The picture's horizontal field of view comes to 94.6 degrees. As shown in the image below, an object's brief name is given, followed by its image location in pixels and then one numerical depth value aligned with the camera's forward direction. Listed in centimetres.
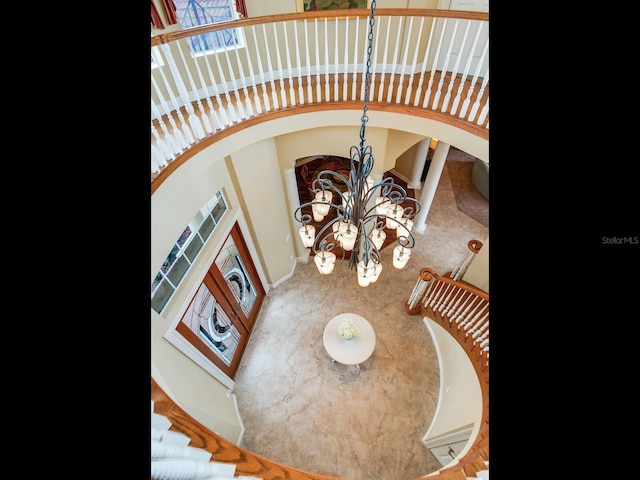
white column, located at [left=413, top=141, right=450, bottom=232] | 530
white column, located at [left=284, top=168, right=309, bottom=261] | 459
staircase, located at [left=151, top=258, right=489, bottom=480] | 94
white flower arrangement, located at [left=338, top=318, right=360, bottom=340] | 422
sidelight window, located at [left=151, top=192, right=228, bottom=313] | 297
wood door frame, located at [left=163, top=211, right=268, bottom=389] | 311
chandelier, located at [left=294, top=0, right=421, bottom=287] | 192
